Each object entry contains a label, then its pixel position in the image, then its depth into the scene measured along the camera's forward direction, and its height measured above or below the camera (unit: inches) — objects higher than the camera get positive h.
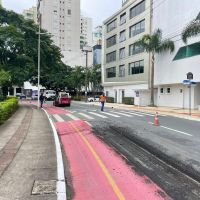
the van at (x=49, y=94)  1841.2 +0.2
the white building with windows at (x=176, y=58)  923.8 +166.8
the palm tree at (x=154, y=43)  1068.6 +251.1
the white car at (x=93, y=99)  1765.9 -36.1
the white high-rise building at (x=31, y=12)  4706.4 +1725.9
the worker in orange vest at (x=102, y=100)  849.4 -21.2
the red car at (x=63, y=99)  1103.0 -23.8
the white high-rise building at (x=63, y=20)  3541.6 +1162.7
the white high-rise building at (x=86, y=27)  4382.3 +1316.3
